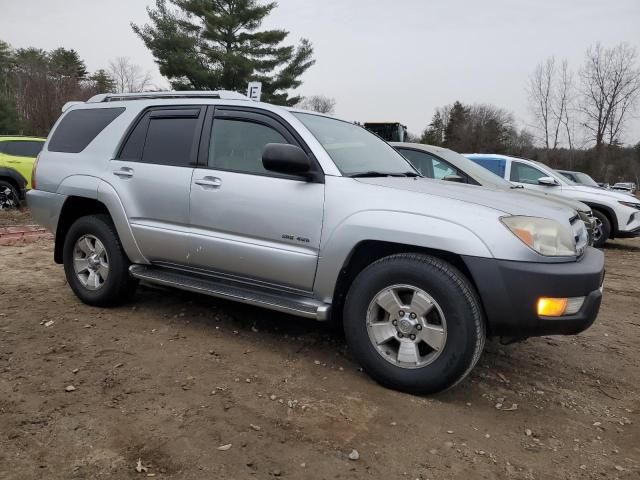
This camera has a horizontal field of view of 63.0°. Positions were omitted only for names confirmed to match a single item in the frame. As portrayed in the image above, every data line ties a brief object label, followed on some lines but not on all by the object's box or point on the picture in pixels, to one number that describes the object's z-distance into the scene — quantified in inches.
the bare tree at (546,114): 1652.4
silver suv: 112.9
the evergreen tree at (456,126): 2640.3
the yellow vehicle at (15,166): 411.8
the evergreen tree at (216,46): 1037.2
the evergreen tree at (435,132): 2709.2
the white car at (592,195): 388.2
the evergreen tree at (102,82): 1630.0
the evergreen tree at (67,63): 1624.5
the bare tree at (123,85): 1864.9
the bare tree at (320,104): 2581.2
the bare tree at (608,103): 1498.5
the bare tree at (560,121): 1637.6
